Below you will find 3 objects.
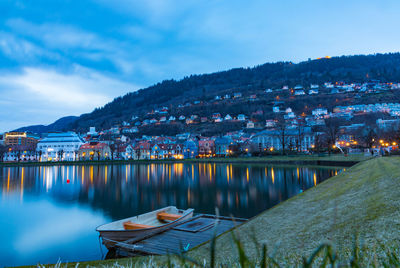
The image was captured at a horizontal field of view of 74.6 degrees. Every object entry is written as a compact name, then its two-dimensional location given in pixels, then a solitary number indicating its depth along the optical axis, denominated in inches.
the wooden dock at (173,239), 422.2
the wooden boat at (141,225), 475.2
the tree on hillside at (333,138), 2494.5
